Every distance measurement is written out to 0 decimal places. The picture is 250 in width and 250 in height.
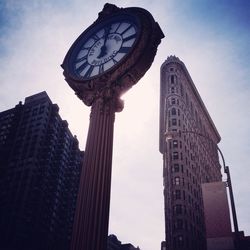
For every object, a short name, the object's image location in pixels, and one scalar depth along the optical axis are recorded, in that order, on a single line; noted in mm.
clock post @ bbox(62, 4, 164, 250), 7145
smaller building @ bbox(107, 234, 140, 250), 112562
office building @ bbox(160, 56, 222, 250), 68125
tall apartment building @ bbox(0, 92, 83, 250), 78312
